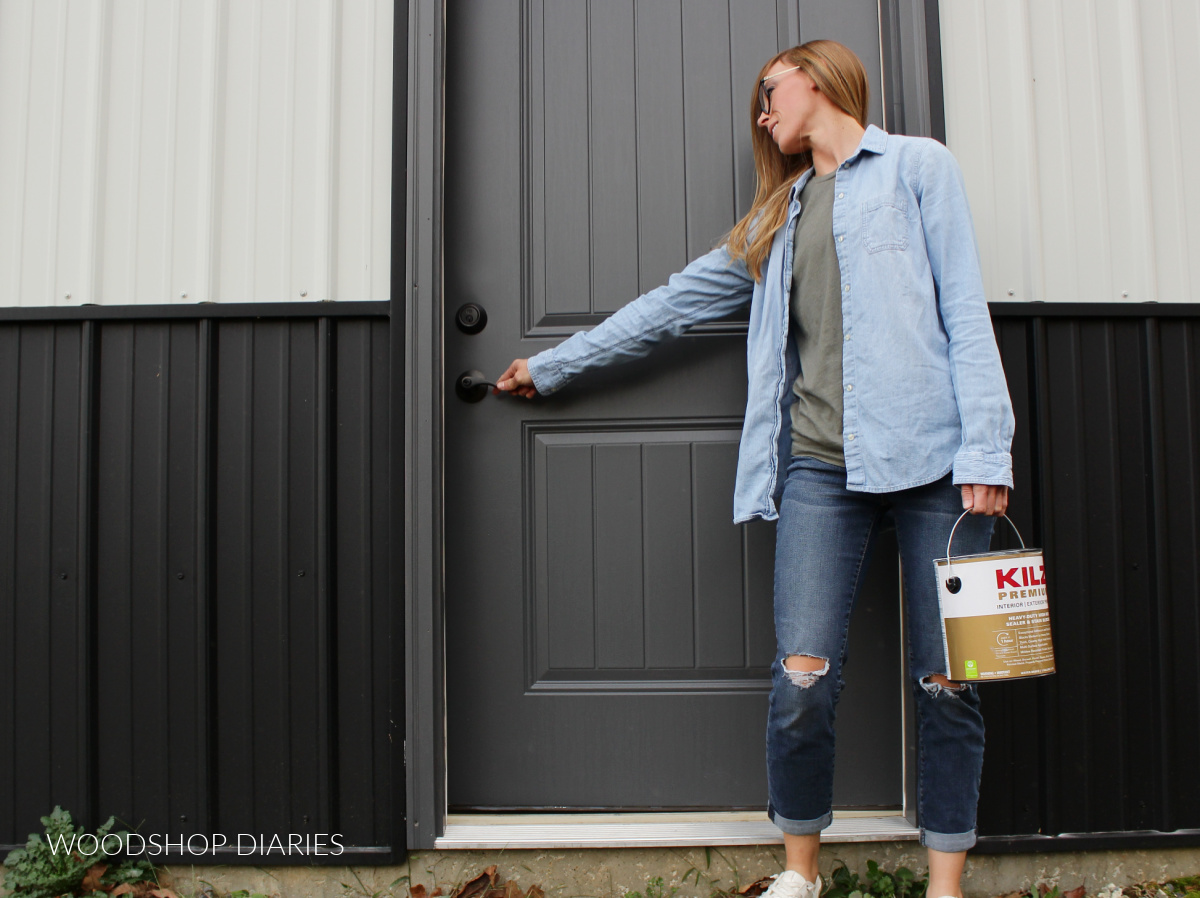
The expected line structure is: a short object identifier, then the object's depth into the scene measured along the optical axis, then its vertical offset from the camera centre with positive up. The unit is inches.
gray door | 75.5 +3.3
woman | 56.2 +5.0
